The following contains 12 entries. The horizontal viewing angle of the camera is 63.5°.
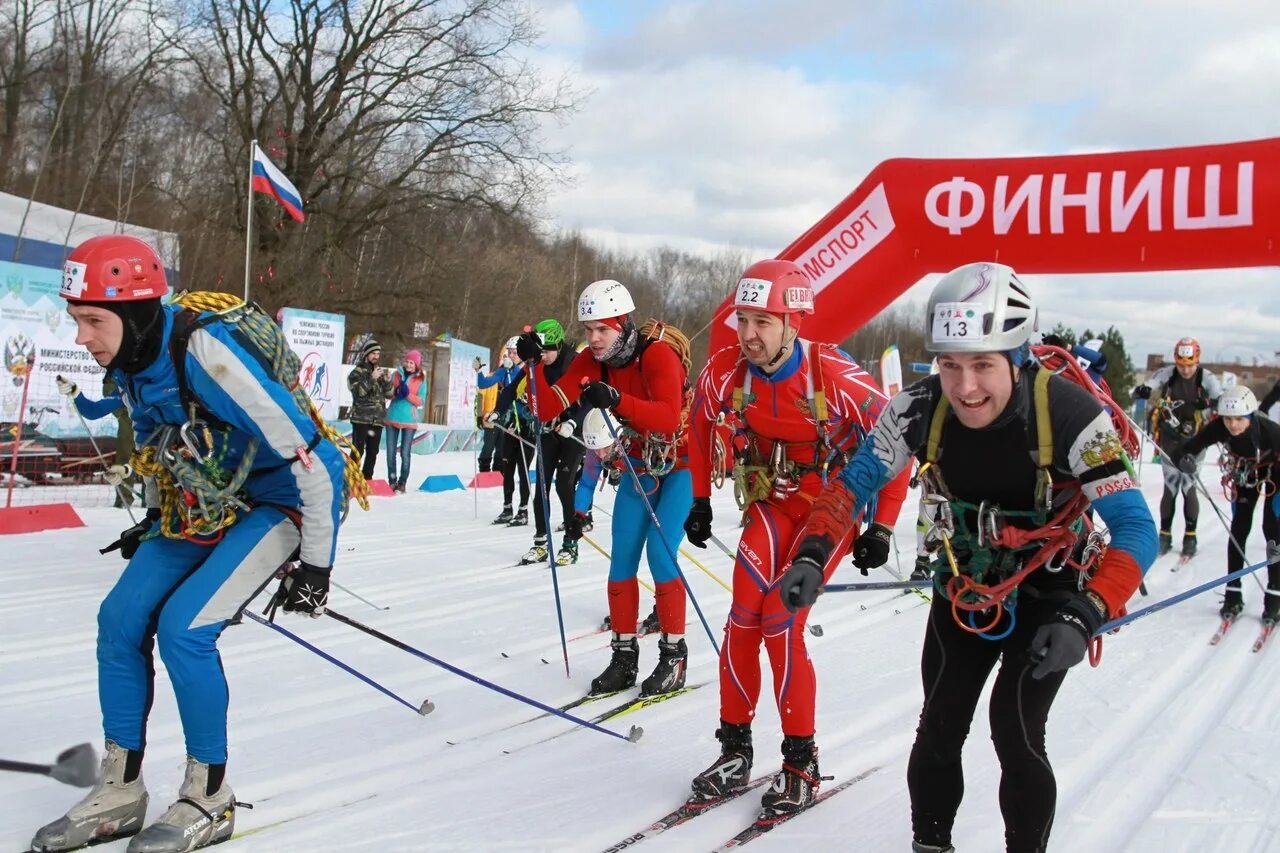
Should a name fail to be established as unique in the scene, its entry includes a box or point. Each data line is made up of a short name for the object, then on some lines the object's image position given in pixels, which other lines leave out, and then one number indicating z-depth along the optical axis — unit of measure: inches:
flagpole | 512.4
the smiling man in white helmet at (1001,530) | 109.8
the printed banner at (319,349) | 617.6
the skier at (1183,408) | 422.0
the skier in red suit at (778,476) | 153.8
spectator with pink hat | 553.3
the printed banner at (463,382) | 846.5
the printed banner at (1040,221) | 325.4
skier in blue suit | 130.1
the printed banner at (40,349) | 426.6
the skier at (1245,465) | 305.7
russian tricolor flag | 597.3
